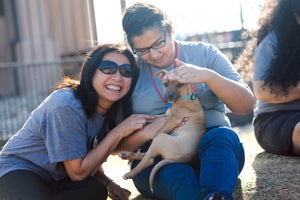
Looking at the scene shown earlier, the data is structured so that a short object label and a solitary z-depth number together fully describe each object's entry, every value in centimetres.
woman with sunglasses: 313
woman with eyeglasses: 296
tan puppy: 329
